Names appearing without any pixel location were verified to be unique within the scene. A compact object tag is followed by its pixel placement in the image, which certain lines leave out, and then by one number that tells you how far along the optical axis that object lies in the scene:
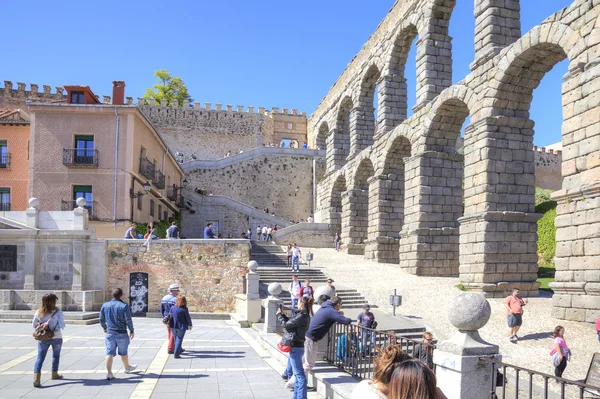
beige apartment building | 25.05
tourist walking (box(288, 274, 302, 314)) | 15.36
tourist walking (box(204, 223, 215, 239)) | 23.88
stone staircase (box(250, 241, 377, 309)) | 18.03
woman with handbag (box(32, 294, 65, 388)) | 8.08
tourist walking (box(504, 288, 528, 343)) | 12.37
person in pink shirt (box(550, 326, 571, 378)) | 9.48
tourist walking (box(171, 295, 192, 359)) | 10.66
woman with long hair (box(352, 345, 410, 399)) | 3.03
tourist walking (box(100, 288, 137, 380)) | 8.77
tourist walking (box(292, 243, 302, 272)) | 21.56
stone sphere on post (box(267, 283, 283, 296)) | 12.77
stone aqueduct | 12.80
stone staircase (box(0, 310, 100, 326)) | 17.13
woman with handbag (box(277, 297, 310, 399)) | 7.04
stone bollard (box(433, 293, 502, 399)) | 5.19
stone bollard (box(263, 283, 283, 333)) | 12.49
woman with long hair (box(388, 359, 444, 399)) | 2.62
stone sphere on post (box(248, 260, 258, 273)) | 16.97
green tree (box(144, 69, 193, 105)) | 57.12
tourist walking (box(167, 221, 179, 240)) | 22.81
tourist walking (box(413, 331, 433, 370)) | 6.36
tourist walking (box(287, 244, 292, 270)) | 22.97
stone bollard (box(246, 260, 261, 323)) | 16.34
